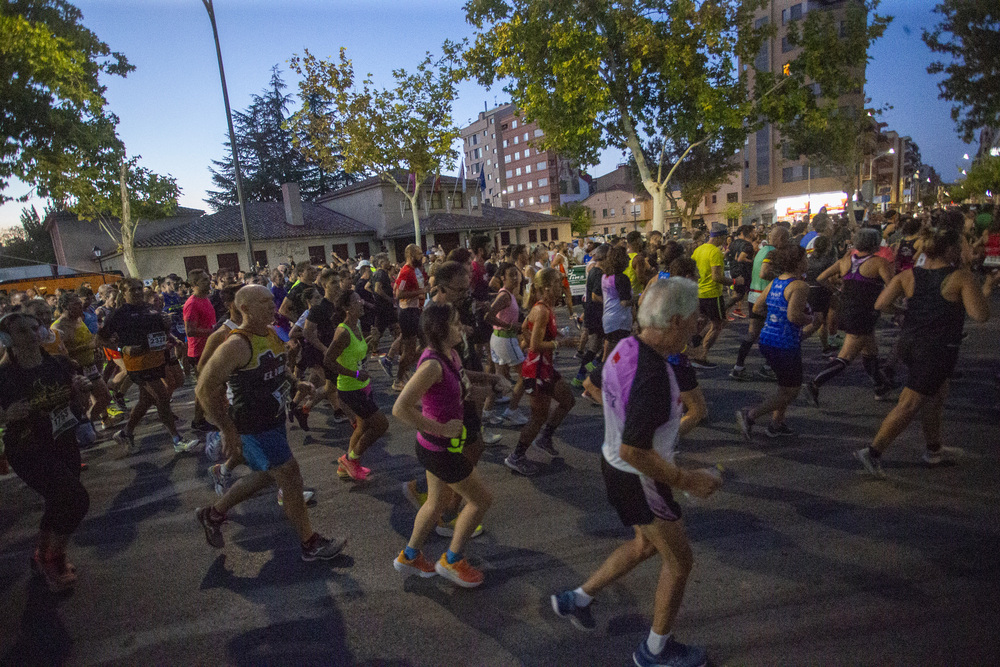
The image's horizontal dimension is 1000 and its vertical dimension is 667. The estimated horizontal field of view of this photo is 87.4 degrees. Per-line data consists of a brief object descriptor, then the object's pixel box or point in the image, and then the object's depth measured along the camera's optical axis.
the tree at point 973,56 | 18.66
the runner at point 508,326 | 5.42
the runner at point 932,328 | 3.89
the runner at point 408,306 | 7.25
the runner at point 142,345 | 5.71
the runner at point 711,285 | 7.54
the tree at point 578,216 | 58.09
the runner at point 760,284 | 6.79
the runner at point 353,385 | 4.60
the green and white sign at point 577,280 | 14.62
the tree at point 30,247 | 44.42
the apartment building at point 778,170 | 53.66
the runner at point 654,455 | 2.10
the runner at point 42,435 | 3.44
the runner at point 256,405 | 3.24
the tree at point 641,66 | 16.67
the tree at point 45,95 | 16.16
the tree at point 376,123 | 19.39
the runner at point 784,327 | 4.70
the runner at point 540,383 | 4.61
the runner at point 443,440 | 2.89
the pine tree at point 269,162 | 50.78
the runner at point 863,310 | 5.55
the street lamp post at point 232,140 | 13.36
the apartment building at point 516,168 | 78.50
